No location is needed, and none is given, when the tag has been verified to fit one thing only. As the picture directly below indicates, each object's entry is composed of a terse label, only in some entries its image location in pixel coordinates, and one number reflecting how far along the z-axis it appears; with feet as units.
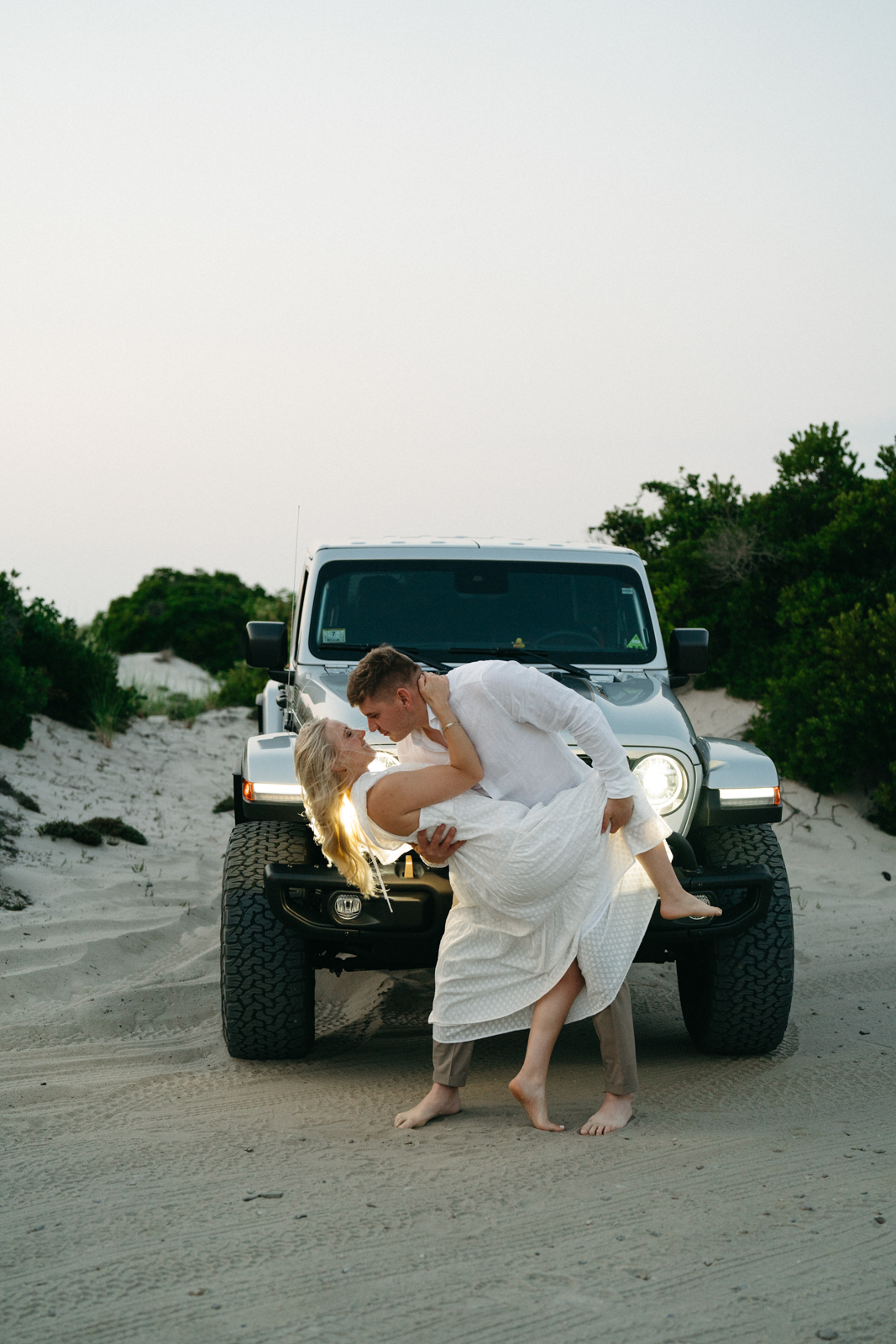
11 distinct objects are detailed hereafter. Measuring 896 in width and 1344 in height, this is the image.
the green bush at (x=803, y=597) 34.65
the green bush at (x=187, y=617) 116.78
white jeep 13.29
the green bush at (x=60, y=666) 44.46
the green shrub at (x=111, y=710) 47.49
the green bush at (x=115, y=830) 32.17
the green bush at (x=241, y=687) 66.97
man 11.64
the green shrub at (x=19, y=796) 33.12
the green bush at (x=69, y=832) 30.45
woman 11.73
